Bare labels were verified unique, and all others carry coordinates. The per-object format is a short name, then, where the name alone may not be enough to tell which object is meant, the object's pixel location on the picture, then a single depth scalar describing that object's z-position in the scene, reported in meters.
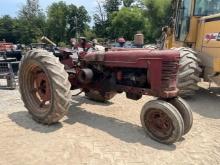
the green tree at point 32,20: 29.23
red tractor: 2.73
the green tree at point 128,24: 23.80
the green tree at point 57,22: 27.33
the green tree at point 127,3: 30.00
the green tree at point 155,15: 22.76
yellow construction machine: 4.05
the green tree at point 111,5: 30.22
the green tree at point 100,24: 27.24
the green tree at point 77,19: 28.96
